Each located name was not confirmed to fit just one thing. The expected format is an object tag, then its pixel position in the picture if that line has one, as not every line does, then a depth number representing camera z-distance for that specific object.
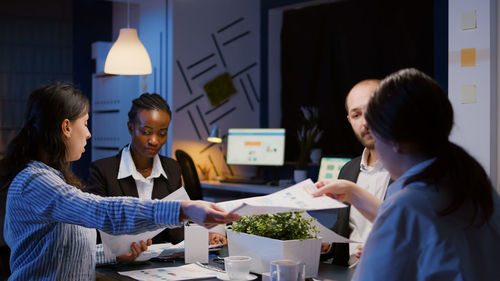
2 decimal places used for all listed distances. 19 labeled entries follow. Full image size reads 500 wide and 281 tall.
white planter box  1.83
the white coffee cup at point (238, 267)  1.83
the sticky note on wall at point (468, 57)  3.00
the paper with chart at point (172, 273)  1.91
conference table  1.94
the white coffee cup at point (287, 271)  1.59
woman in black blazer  2.72
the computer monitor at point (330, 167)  4.83
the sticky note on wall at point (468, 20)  2.99
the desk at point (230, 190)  5.05
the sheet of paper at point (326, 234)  1.98
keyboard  5.36
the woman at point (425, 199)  1.06
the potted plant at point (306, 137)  5.39
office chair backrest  5.22
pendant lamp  3.85
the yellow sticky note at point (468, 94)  3.00
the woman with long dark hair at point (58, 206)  1.53
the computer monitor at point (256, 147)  5.60
